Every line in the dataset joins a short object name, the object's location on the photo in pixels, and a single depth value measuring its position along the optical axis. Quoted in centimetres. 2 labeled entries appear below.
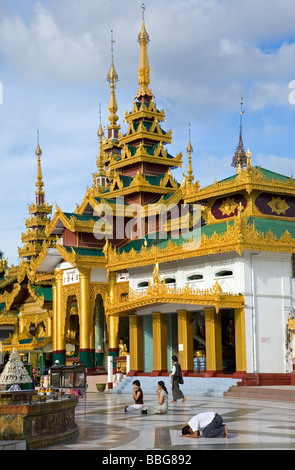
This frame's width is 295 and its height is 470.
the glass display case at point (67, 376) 2381
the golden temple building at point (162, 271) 2884
